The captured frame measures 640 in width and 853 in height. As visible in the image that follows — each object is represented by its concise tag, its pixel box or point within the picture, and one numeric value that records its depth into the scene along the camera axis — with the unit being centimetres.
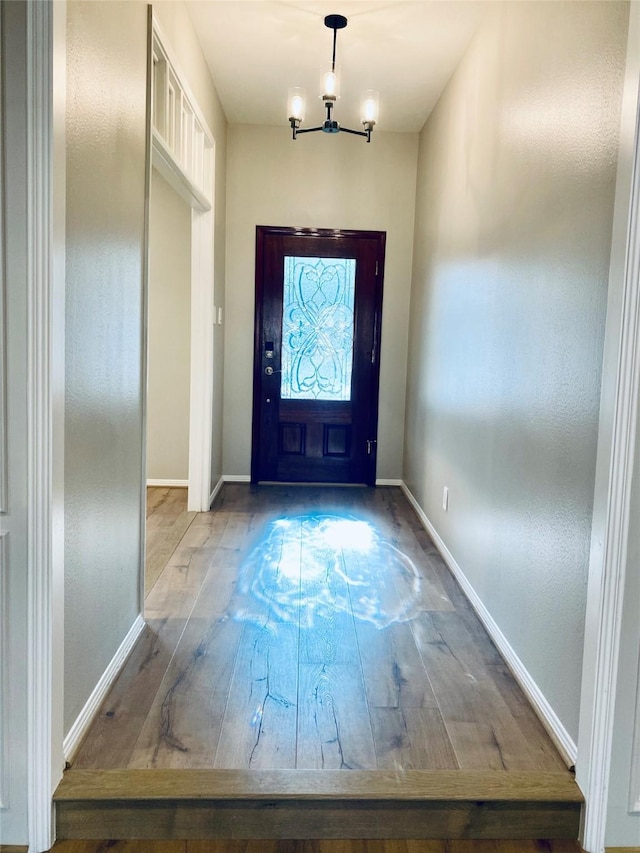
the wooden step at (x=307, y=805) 160
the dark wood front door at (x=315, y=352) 493
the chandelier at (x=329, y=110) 356
